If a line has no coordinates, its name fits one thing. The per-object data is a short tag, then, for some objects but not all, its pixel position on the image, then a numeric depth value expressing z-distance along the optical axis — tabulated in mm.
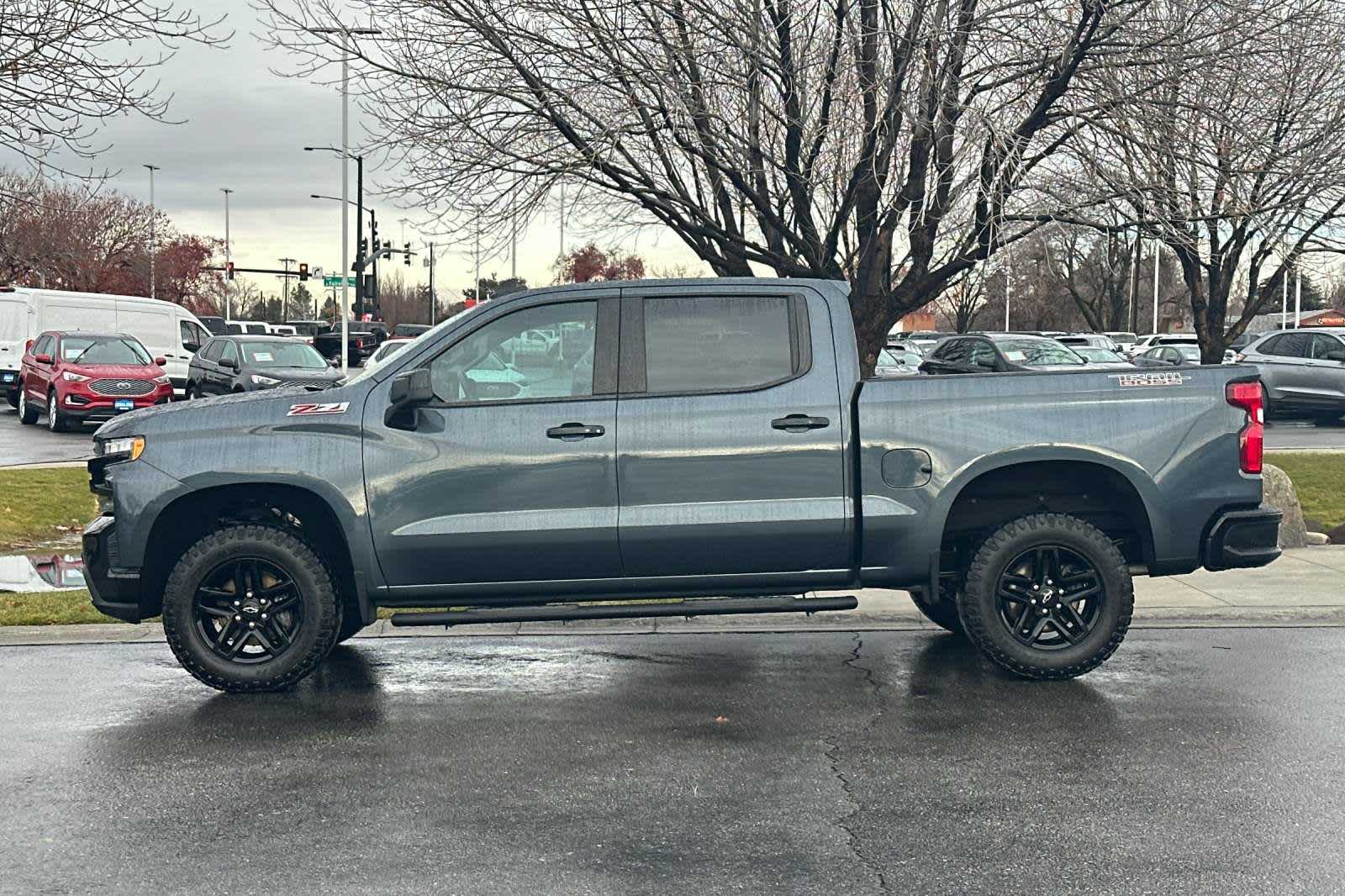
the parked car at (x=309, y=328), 64550
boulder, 12203
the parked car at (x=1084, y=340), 41969
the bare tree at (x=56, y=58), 11102
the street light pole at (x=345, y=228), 37853
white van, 30328
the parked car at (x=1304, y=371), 27688
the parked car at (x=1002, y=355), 28172
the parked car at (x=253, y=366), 25828
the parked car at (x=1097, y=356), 30969
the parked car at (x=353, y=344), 48906
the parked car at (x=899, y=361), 39891
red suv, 25078
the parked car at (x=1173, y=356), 36312
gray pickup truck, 6980
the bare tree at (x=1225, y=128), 11344
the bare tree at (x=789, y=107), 11344
